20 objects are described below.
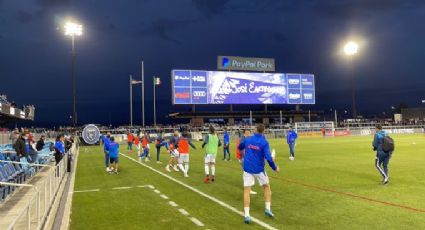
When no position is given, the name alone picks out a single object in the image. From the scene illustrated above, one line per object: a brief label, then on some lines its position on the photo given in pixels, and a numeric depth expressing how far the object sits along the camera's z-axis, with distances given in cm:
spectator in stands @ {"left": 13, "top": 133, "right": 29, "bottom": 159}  1590
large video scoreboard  5978
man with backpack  1266
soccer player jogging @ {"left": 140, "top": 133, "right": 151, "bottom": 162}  2438
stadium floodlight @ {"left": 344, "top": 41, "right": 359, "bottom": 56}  5903
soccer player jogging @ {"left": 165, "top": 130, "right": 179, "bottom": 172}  1738
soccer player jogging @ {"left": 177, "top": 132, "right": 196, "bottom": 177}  1571
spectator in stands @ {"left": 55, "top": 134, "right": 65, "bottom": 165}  1742
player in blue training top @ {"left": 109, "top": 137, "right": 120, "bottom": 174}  1777
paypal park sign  6725
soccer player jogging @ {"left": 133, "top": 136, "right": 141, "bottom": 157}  2654
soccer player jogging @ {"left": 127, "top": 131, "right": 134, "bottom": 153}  3509
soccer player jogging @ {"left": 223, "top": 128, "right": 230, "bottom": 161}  2305
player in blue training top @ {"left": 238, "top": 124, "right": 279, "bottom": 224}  856
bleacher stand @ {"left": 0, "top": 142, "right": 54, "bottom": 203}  1126
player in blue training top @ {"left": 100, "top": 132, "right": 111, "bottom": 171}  1866
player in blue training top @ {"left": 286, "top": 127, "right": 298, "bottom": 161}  2280
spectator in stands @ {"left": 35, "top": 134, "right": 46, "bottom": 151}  2110
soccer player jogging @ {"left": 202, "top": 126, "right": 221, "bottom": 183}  1420
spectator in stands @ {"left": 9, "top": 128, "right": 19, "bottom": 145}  2875
